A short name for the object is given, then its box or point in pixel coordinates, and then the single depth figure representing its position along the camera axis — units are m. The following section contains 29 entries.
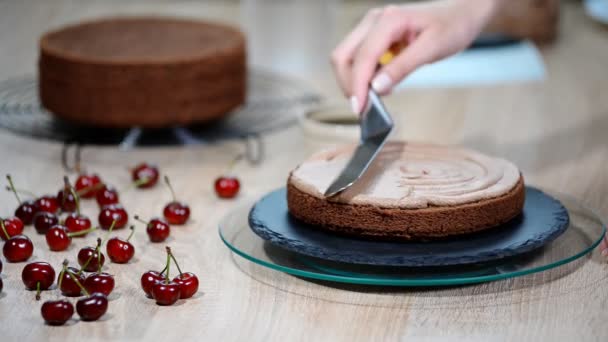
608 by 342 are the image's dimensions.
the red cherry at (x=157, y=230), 1.17
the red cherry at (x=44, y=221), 1.19
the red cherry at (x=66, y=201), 1.25
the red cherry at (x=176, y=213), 1.22
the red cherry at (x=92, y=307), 1.00
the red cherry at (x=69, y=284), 1.04
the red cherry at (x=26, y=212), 1.21
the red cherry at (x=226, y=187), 1.30
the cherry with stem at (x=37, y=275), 1.05
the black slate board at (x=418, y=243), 1.03
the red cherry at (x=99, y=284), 1.04
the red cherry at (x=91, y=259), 1.08
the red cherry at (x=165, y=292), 1.03
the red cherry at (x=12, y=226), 1.16
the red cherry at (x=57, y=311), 1.00
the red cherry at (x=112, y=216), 1.20
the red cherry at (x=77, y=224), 1.18
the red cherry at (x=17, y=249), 1.12
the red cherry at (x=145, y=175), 1.32
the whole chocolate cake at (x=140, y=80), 1.41
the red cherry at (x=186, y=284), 1.05
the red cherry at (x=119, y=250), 1.12
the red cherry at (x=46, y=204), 1.22
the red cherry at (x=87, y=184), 1.29
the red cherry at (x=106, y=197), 1.26
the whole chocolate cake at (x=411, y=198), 1.05
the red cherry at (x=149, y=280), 1.05
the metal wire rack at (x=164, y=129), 1.49
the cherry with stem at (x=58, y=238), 1.14
